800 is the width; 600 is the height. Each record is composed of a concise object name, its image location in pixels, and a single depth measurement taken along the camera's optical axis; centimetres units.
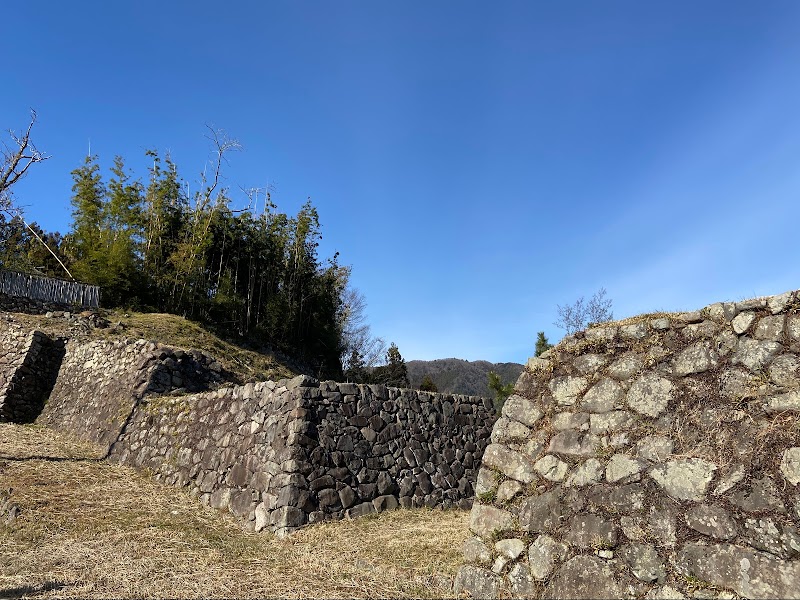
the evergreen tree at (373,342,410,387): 2880
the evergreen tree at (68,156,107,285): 2219
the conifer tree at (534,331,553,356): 1851
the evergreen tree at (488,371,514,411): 1823
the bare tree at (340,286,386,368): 3238
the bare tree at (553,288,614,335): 2170
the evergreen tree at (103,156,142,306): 2080
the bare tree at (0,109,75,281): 1055
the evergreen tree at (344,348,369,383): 2838
